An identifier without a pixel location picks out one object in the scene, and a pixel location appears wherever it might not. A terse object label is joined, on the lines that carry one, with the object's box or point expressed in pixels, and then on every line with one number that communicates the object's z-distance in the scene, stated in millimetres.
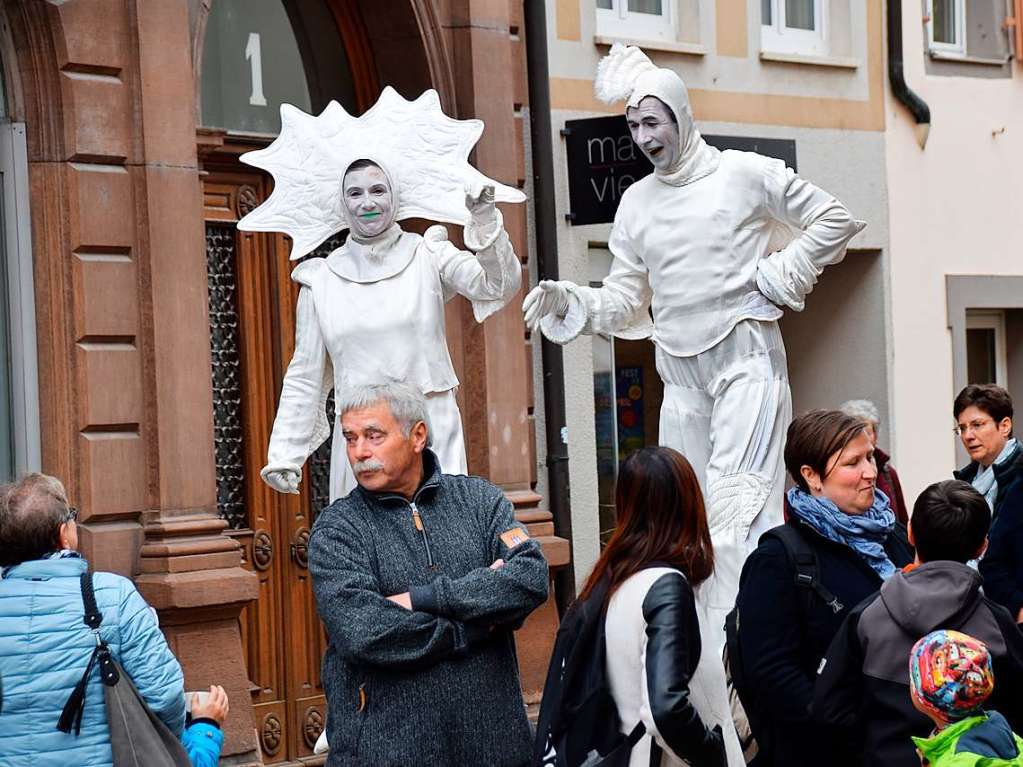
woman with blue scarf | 8602
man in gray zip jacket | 8468
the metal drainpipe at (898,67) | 24213
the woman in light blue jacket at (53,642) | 8905
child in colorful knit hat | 7082
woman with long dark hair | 7815
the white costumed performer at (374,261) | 12867
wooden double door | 17312
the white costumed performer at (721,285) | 12981
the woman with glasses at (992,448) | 13344
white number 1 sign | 17904
